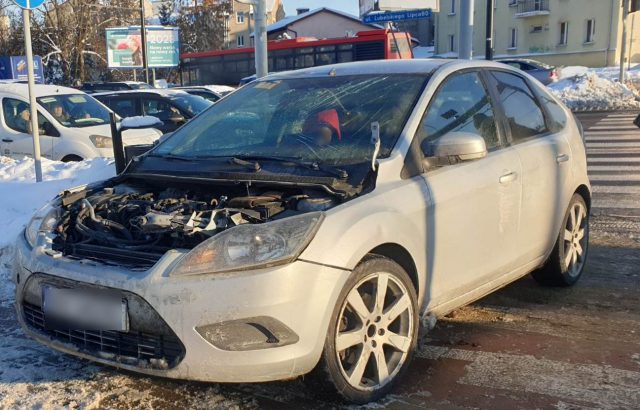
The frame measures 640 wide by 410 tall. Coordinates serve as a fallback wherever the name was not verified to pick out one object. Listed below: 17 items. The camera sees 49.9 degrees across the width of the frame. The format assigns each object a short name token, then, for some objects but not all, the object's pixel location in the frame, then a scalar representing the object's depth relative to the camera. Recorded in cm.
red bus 2570
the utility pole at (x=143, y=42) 3311
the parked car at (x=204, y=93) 1682
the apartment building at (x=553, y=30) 4575
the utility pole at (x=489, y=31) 1515
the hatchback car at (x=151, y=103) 1348
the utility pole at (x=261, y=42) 971
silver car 304
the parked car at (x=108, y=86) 2300
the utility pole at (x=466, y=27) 1152
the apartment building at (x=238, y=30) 7750
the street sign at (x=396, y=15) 1677
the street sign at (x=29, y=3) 759
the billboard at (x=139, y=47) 3908
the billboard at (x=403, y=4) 1350
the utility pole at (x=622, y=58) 2583
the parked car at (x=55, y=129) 1116
